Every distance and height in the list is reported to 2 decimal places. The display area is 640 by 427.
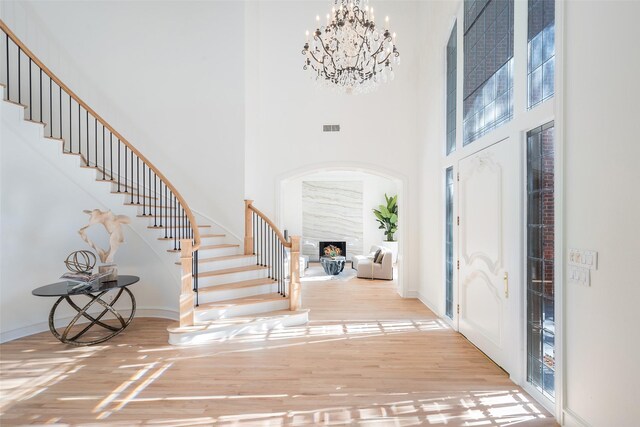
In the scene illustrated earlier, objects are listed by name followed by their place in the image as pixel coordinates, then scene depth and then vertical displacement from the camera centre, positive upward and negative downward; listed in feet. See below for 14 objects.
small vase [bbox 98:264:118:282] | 13.30 -2.37
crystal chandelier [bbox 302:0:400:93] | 10.95 +5.89
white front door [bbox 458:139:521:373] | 10.01 -1.27
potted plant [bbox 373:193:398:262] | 33.83 -0.29
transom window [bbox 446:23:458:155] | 15.48 +6.17
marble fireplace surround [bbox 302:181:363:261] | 36.96 +0.03
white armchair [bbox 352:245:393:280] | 25.96 -4.32
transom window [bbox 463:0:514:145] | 10.84 +5.56
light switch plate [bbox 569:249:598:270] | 6.80 -0.96
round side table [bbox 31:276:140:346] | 12.17 -3.00
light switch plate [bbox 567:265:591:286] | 6.97 -1.34
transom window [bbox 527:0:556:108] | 8.47 +4.50
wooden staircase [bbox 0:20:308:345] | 13.38 -2.37
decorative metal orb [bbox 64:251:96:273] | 13.30 -2.12
